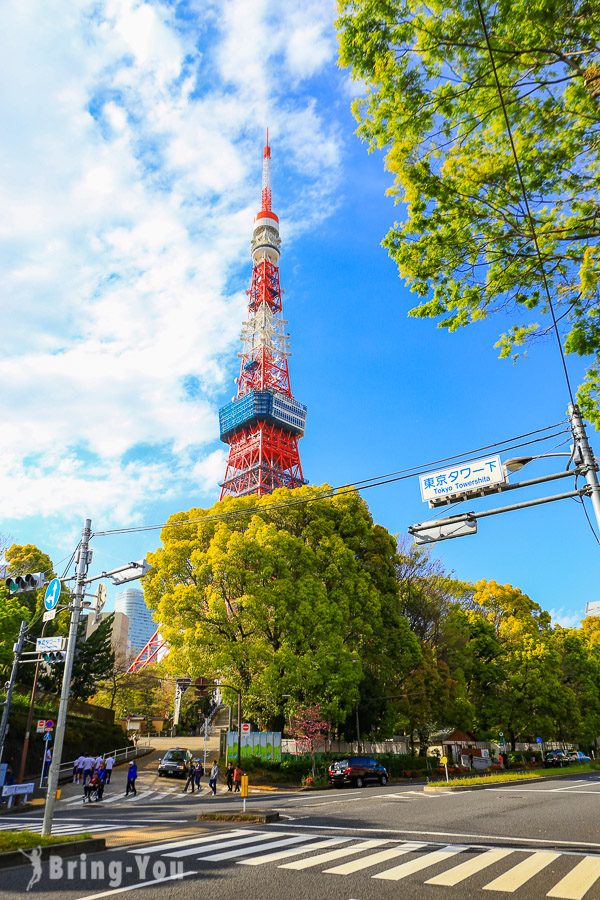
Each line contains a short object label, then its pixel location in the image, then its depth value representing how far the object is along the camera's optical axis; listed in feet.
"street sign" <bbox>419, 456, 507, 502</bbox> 31.81
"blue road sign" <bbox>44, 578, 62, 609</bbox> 37.76
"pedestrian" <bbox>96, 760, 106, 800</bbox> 66.95
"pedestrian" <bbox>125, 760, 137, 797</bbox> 69.82
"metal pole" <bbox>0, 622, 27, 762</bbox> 64.70
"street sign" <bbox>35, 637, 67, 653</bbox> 39.17
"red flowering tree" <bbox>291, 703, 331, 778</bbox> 84.17
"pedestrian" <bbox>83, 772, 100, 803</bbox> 65.41
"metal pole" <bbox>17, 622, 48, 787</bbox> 70.08
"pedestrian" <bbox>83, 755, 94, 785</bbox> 70.79
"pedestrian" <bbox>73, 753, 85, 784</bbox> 84.31
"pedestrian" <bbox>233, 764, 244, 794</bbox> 75.36
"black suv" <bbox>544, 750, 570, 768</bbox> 129.08
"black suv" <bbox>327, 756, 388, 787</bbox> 82.53
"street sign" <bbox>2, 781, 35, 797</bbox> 55.57
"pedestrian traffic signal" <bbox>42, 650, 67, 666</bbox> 43.50
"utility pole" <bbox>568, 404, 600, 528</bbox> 28.53
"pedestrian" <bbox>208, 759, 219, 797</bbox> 72.43
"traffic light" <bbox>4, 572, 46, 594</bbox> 38.34
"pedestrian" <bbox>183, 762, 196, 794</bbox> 76.82
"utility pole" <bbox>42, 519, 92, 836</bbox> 32.99
